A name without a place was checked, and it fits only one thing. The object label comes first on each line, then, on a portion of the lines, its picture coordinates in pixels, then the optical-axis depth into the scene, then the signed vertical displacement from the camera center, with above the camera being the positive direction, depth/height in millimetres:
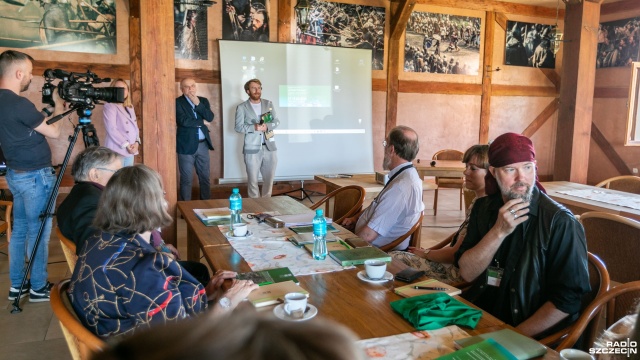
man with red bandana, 1729 -528
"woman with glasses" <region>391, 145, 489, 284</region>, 2533 -747
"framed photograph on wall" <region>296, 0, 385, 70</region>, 7141 +1278
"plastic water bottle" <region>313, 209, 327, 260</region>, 2123 -571
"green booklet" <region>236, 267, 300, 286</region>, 1779 -619
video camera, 3223 +117
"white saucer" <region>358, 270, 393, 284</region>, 1817 -623
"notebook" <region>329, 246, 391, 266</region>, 2023 -615
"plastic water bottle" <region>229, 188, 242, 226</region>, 2680 -539
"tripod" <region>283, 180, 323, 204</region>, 7098 -1201
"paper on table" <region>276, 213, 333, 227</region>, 2689 -616
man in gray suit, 6004 -261
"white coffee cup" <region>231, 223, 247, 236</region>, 2424 -594
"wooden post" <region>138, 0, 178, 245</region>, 3223 +168
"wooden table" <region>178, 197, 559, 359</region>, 1442 -632
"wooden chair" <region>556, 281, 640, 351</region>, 1583 -645
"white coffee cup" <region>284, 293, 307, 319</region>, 1470 -595
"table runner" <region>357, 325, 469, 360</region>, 1272 -631
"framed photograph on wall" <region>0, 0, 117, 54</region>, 5738 +1008
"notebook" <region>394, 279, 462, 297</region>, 1678 -619
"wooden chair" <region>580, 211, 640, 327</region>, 2357 -632
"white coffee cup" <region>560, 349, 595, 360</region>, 1194 -592
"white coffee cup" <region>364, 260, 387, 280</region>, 1818 -587
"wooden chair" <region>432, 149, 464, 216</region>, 6129 -835
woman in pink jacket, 4879 -211
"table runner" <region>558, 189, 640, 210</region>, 3335 -600
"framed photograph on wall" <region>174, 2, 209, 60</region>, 6434 +1044
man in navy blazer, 5871 -341
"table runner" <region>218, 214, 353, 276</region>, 1976 -630
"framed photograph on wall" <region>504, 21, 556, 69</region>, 8414 +1232
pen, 1721 -617
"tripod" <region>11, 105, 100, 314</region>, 3197 -291
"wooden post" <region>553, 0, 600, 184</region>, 4680 +273
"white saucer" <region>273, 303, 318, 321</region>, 1460 -613
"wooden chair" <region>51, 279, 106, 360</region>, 1229 -576
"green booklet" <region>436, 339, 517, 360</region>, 1225 -610
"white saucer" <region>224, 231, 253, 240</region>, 2400 -625
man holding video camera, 3102 -374
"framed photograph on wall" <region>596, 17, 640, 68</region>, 8047 +1254
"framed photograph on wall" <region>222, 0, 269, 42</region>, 6652 +1256
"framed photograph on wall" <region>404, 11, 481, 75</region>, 7801 +1148
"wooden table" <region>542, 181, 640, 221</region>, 3133 -613
